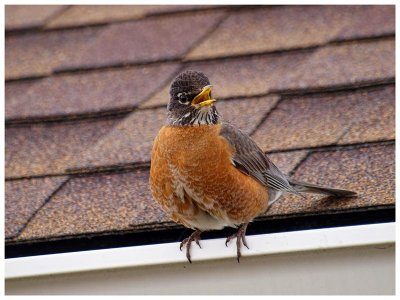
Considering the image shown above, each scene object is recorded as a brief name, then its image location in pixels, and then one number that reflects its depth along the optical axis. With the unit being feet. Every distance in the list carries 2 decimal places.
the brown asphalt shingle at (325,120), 26.53
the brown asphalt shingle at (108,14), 35.73
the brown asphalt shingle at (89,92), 30.48
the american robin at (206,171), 24.39
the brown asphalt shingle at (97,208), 23.68
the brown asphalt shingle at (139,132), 27.30
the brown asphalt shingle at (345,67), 29.19
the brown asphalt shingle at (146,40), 32.99
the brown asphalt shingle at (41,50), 33.27
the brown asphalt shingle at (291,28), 32.01
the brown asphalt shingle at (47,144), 27.66
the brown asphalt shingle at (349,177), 23.13
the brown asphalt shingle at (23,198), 24.53
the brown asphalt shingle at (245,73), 29.84
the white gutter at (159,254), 20.24
